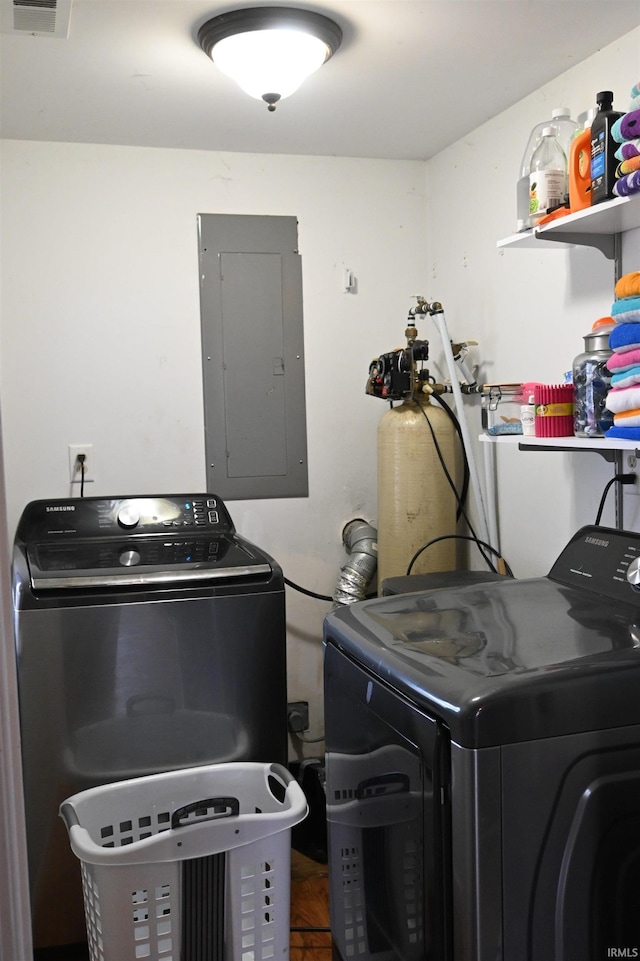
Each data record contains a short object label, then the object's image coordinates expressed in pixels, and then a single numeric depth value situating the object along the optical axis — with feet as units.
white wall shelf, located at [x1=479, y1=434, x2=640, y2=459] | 5.47
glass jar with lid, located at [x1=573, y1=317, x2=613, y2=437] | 5.76
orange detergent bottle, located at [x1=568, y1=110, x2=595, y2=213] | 5.82
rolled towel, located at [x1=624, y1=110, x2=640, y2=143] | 5.15
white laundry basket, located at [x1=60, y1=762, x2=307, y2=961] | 5.74
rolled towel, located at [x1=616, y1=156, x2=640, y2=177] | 5.21
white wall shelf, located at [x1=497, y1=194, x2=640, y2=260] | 5.62
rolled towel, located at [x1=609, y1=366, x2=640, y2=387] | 5.24
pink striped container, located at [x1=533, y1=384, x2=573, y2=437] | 6.20
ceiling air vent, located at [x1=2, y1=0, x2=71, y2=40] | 5.05
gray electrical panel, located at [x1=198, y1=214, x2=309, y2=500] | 9.44
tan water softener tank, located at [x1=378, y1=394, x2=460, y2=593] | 8.73
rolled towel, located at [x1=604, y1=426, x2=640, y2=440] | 5.24
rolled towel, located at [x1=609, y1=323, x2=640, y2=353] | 5.25
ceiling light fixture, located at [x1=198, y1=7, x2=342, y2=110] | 6.09
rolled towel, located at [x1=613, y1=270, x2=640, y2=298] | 5.35
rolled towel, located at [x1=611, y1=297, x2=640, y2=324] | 5.29
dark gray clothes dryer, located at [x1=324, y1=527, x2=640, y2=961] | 3.96
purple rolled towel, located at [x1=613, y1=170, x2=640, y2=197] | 5.16
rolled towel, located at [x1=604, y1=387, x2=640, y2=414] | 5.25
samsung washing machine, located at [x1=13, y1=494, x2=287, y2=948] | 6.68
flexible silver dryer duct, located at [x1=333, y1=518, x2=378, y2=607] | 9.41
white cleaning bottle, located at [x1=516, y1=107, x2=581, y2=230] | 6.56
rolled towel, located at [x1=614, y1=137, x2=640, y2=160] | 5.23
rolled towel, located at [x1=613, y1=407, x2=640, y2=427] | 5.25
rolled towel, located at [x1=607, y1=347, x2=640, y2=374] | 5.25
